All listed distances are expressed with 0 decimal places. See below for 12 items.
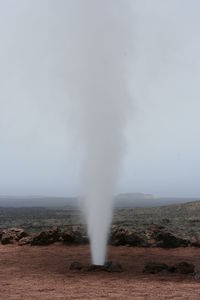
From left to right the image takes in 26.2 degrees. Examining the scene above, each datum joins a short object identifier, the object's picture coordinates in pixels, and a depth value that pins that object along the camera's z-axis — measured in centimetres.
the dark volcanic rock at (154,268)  1410
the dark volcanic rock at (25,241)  2150
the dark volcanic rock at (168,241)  2042
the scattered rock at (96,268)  1428
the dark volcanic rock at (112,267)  1430
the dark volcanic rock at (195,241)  2037
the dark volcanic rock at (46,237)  2131
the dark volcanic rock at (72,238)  2152
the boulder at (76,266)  1466
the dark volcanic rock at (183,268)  1394
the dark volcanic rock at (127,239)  2070
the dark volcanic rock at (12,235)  2231
